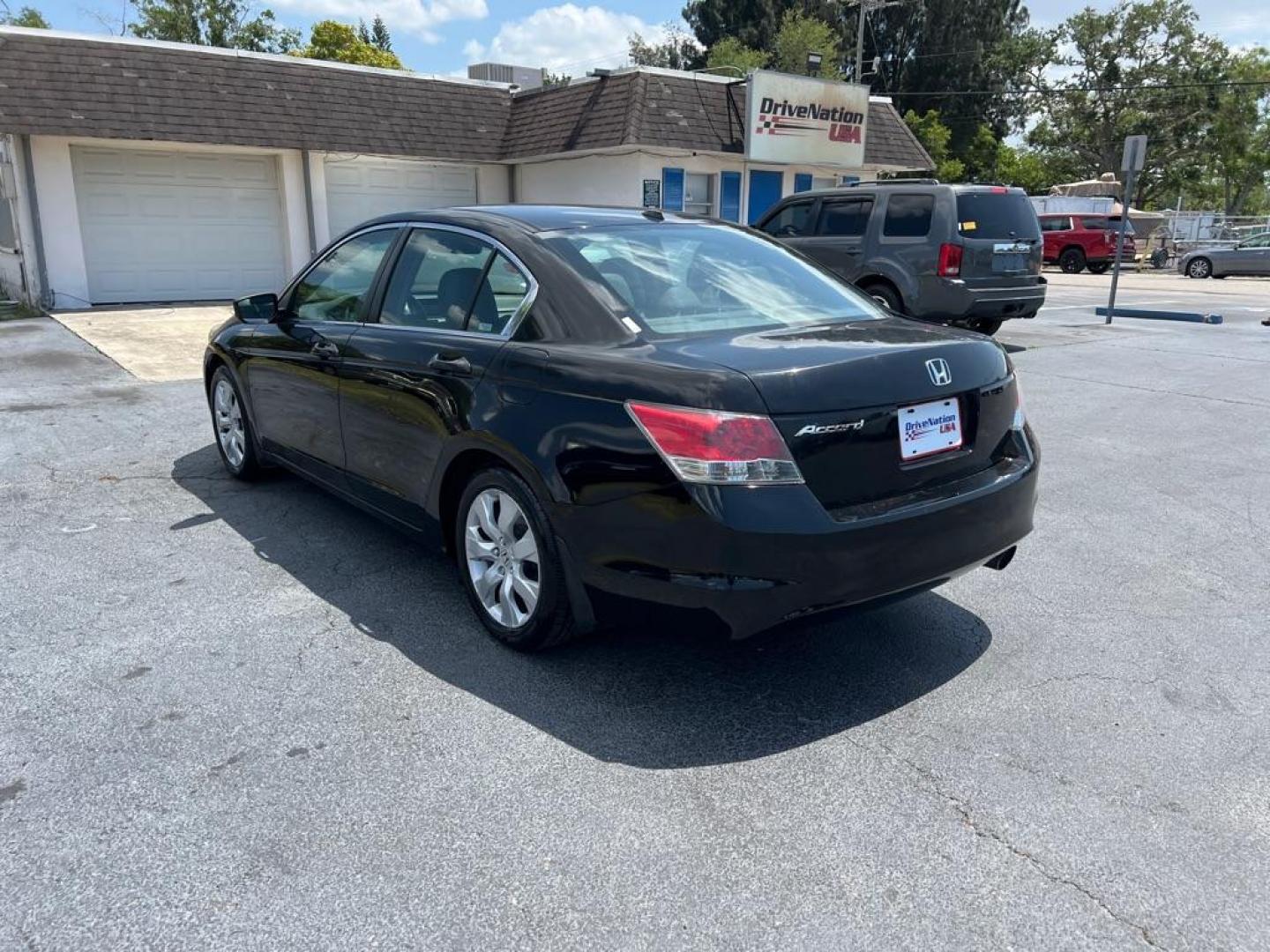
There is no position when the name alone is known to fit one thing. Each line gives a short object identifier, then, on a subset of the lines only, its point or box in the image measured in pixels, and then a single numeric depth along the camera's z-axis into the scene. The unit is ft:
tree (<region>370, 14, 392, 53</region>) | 230.42
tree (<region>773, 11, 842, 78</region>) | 131.64
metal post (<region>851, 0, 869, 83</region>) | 118.74
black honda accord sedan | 9.58
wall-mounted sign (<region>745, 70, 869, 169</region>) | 60.34
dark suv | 35.70
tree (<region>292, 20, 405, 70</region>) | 150.00
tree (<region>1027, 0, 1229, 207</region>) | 163.53
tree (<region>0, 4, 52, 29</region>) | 163.30
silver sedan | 93.35
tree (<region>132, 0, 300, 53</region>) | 147.95
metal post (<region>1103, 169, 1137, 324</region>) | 47.96
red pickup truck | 102.27
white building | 48.75
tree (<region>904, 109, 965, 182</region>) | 145.59
